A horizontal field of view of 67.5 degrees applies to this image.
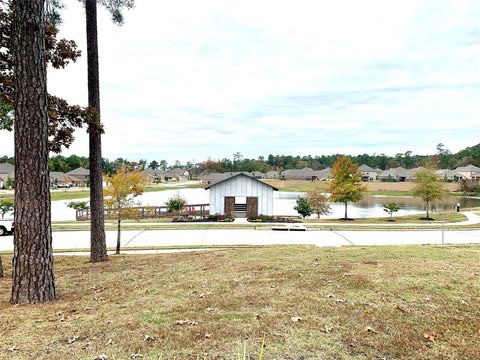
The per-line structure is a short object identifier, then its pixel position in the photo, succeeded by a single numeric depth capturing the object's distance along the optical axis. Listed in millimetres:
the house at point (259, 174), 111281
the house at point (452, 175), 90250
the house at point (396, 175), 96938
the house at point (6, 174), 73631
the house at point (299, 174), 108375
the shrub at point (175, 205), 31359
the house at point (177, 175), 139875
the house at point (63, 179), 84644
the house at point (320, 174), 107381
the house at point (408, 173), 92962
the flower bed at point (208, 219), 26828
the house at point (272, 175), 113456
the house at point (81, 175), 92500
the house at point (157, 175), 117625
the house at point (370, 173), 103944
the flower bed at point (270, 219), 26766
